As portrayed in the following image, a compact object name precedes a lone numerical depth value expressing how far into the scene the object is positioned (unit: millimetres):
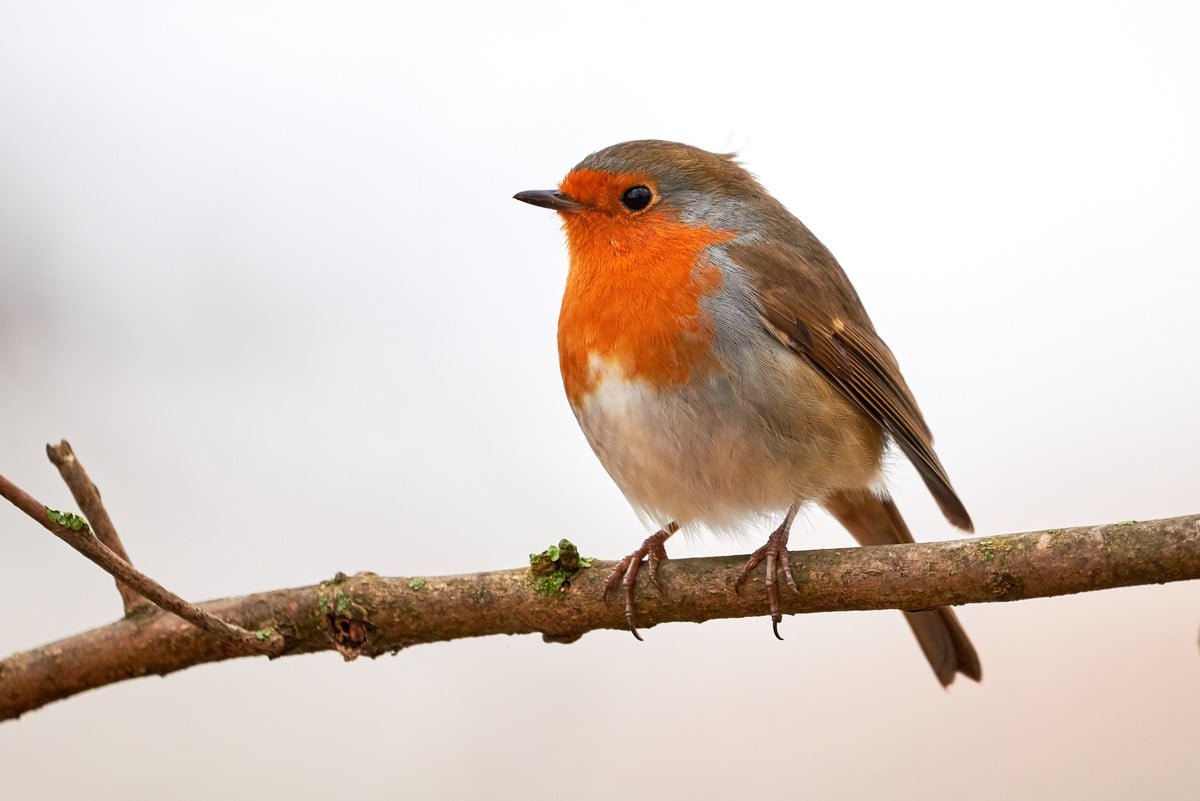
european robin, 5637
